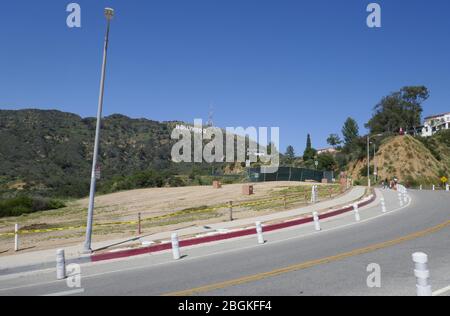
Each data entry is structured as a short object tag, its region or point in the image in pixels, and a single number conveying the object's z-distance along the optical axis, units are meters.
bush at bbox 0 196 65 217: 47.97
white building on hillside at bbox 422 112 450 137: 152.23
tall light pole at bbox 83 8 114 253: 14.39
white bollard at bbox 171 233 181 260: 12.48
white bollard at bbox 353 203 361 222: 19.48
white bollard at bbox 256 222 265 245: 14.63
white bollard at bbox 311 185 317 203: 29.80
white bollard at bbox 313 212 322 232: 17.06
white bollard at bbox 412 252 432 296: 6.26
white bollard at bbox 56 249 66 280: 10.77
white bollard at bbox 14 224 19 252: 18.47
